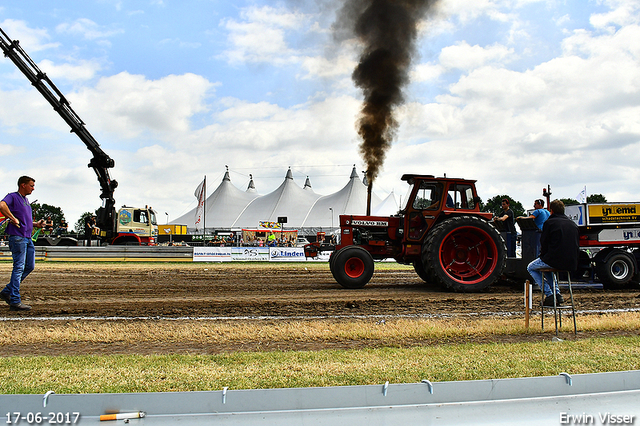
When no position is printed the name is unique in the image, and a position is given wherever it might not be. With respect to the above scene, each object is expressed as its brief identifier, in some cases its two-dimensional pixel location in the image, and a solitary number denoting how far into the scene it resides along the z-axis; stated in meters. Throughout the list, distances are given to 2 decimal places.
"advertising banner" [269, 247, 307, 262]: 20.30
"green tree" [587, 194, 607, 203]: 67.82
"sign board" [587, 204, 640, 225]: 9.38
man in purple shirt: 5.86
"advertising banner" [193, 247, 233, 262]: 19.47
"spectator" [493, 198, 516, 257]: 9.78
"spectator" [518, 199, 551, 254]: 8.94
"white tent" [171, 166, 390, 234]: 50.53
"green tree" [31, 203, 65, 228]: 96.24
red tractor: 8.77
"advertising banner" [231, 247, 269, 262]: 20.00
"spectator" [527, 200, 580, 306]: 4.95
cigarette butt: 2.57
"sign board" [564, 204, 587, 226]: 9.41
